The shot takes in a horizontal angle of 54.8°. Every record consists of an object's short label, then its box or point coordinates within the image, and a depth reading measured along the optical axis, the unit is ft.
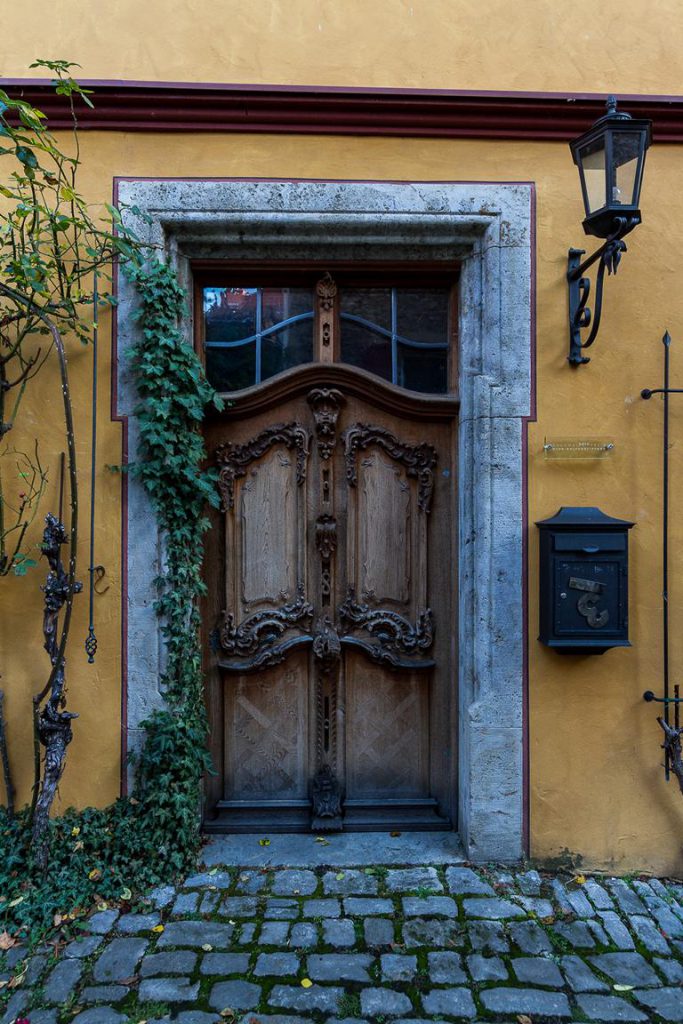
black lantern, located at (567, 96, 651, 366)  9.40
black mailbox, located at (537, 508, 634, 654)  10.66
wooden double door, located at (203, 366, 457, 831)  12.03
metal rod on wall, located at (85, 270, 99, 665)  10.82
